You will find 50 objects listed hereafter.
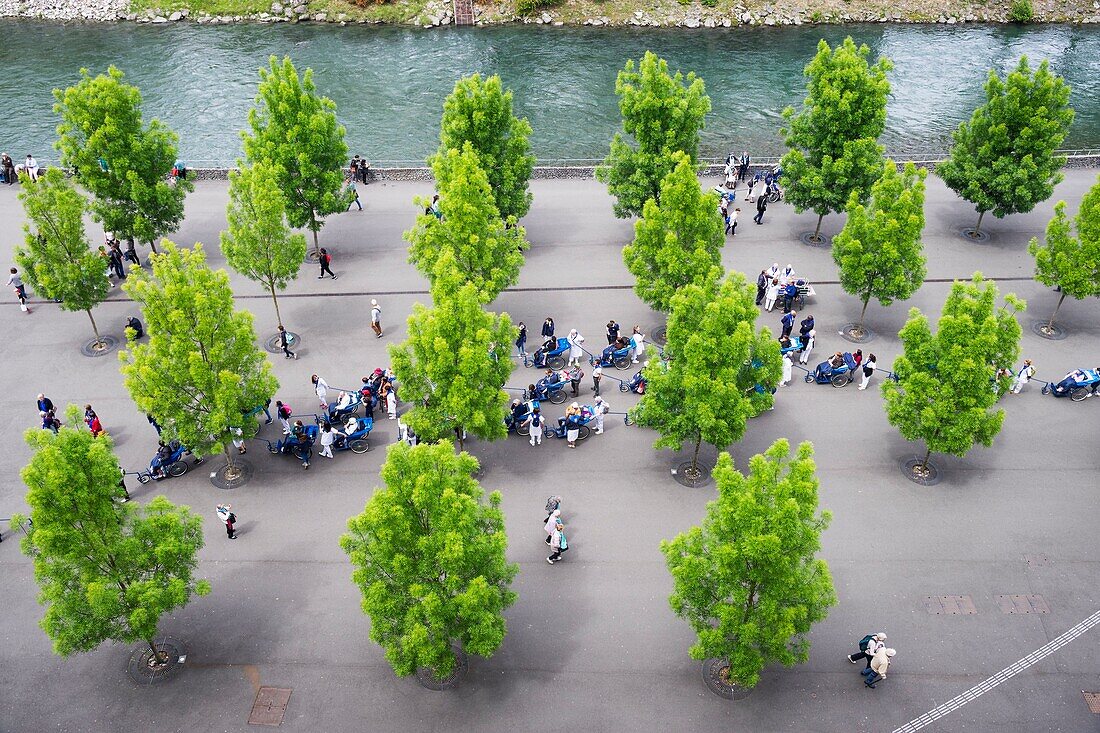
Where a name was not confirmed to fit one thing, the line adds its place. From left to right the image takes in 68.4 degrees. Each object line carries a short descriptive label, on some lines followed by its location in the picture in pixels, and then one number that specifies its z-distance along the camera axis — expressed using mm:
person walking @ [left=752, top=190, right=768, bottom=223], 37094
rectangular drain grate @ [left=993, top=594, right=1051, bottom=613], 20211
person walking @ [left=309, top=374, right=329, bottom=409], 26297
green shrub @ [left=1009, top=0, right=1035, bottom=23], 68062
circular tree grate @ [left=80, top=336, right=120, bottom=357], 29672
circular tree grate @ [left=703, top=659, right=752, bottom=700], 18344
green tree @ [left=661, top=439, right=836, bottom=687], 15680
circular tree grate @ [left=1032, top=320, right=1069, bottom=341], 30000
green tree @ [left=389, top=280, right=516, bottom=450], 21453
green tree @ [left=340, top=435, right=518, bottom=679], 16156
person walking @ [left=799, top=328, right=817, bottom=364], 28406
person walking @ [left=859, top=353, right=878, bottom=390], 27191
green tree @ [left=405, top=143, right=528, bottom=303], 26125
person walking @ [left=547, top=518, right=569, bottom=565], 21141
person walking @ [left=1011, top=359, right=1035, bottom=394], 26984
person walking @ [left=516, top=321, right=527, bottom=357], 29169
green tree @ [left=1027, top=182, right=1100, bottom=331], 27547
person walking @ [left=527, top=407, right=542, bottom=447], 24984
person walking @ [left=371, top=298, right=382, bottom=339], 29953
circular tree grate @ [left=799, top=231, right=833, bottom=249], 36406
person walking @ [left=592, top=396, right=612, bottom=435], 25516
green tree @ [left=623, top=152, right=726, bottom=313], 25984
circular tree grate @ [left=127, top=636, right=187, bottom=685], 18797
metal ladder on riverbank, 69062
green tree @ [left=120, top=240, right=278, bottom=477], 21375
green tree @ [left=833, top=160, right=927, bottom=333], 26859
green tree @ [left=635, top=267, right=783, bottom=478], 20594
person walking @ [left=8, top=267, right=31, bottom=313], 31578
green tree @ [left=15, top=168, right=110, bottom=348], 26844
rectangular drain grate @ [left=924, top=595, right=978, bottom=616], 20167
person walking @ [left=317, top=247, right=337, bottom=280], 33531
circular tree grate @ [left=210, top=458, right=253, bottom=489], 24109
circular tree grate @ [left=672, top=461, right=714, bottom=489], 23953
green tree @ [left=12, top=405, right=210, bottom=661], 16156
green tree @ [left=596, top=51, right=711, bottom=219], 31547
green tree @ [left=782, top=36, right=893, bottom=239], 32188
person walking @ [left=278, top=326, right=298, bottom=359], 29156
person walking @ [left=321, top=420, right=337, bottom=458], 24578
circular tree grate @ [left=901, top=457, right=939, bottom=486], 23938
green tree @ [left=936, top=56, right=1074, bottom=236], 32500
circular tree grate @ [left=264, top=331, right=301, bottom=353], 29797
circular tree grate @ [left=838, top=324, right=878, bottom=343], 30188
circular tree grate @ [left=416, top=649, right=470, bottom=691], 18578
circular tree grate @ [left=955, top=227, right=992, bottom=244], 36312
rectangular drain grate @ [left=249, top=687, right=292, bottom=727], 17984
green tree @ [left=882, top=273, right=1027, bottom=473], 21094
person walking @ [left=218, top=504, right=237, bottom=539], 21719
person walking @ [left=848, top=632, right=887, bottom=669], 18094
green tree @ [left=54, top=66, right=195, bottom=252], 30078
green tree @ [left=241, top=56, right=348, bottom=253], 30953
